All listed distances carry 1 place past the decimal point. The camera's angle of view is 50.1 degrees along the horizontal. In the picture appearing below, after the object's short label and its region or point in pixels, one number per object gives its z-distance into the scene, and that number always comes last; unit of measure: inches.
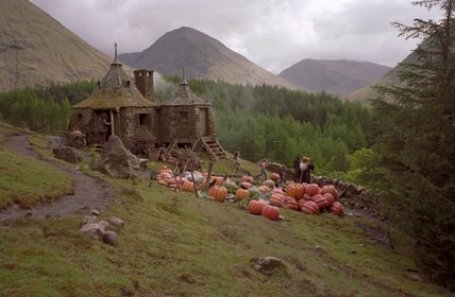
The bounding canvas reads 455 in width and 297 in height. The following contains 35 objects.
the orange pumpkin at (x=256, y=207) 1042.7
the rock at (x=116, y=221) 618.2
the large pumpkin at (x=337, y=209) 1206.3
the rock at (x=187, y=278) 505.1
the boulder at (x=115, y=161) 1093.1
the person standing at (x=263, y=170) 1509.5
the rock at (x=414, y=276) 784.1
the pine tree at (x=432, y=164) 766.5
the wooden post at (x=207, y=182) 1172.8
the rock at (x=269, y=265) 600.7
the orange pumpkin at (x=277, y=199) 1166.2
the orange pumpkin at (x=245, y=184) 1266.5
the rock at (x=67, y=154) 1282.0
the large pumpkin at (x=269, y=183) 1376.5
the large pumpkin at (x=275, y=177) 1568.8
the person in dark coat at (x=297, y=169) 1379.2
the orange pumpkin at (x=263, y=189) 1216.0
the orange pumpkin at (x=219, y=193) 1120.2
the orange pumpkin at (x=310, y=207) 1178.0
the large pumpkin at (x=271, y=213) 1018.1
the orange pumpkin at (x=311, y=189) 1243.8
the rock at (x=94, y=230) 546.0
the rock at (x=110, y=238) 543.5
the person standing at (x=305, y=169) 1347.2
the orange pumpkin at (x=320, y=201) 1209.4
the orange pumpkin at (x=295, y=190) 1214.0
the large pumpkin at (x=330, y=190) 1268.9
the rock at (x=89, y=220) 583.5
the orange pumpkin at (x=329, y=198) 1221.7
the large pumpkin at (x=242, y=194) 1154.7
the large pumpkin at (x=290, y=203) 1186.0
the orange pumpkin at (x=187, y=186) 1182.9
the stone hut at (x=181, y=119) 1974.7
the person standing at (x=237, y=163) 1855.3
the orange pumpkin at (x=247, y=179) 1386.6
